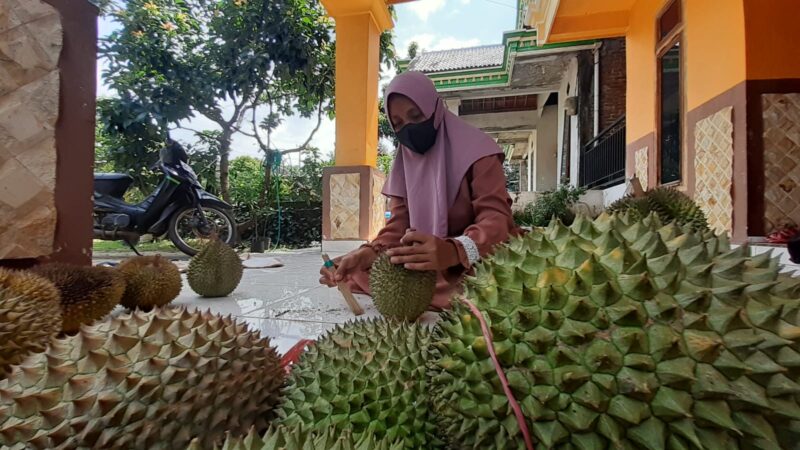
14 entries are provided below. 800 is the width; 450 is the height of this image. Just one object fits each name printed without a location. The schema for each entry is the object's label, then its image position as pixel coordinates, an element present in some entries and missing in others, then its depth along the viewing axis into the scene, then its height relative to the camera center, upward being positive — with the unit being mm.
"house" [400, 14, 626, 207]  6637 +3389
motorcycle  4781 +265
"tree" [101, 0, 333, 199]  6078 +3025
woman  1929 +292
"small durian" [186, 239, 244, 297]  2412 -264
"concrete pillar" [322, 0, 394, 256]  4969 +1250
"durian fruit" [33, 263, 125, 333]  1319 -234
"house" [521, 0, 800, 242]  2535 +1000
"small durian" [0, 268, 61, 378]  791 -211
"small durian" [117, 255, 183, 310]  1801 -258
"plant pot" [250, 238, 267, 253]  7012 -287
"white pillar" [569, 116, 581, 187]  7933 +1788
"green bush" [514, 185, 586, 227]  6266 +539
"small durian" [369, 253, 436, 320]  1555 -239
